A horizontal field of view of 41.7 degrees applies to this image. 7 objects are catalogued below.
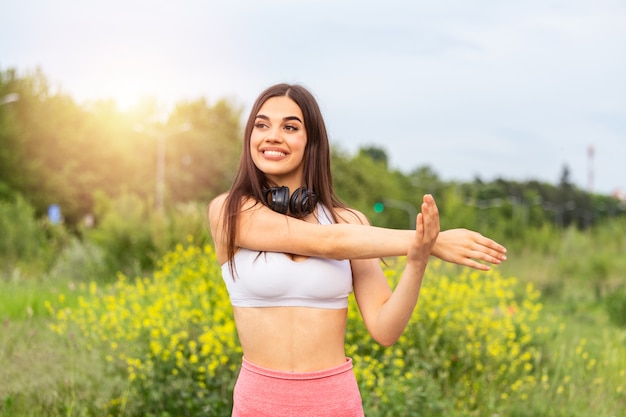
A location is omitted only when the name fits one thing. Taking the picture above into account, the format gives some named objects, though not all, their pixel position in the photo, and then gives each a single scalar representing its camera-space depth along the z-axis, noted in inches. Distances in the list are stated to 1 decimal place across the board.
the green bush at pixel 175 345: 212.4
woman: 95.3
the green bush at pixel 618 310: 448.8
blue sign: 1135.6
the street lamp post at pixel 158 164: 1562.5
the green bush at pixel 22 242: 597.0
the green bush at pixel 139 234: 551.2
